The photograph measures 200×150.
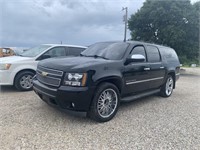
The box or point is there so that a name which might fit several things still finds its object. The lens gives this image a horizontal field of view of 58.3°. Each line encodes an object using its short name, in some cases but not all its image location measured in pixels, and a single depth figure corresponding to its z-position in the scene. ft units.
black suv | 11.01
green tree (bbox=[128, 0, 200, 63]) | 45.70
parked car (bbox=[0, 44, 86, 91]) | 18.61
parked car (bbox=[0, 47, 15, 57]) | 48.74
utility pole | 66.88
